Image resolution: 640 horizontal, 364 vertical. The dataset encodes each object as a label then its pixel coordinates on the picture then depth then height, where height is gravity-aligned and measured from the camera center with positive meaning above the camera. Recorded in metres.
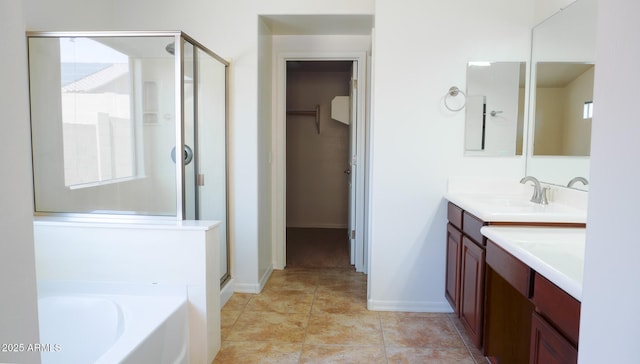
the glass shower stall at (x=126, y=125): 2.32 +0.18
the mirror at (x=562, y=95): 2.01 +0.35
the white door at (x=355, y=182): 3.51 -0.27
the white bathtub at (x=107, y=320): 1.63 -0.75
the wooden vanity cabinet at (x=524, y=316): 1.11 -0.59
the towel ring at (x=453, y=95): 2.61 +0.41
